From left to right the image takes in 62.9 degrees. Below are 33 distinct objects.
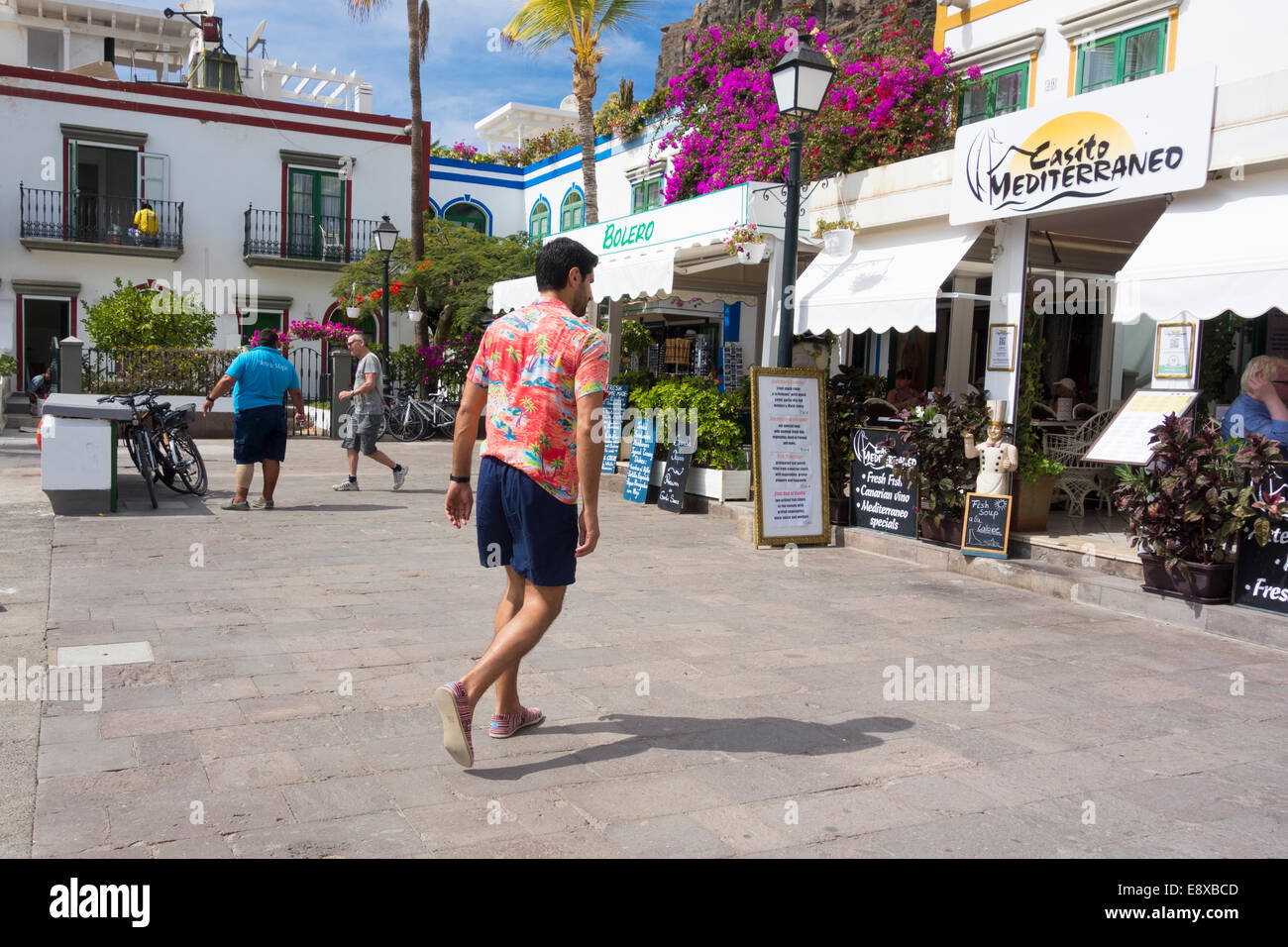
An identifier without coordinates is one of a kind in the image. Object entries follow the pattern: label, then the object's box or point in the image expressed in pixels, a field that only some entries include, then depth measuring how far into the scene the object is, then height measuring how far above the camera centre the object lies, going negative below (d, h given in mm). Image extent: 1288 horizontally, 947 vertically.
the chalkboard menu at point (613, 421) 12500 -458
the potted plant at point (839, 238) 9603 +1386
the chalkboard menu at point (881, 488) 8607 -820
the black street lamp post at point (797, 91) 8414 +2389
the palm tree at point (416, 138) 22328 +5134
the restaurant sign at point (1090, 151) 6648 +1709
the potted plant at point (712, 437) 10750 -521
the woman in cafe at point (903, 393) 10488 -16
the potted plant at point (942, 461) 8195 -536
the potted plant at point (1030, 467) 8164 -543
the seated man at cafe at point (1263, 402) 6844 +6
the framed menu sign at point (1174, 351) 7031 +333
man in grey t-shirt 11438 -353
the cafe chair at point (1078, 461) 9336 -585
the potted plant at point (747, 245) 9914 +1334
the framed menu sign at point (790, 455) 8711 -558
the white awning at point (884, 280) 8500 +947
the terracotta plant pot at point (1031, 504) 8188 -850
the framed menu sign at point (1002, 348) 8180 +367
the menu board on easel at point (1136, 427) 6844 -186
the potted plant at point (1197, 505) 6109 -620
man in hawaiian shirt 3684 -277
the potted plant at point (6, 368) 20388 -109
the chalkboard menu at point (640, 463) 11594 -876
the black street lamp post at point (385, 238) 20203 +2629
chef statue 7816 -505
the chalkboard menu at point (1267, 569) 6031 -960
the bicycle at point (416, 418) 20125 -799
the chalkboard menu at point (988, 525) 7695 -963
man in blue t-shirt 9586 -309
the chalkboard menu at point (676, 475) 10891 -949
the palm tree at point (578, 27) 18828 +6395
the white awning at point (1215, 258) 6113 +878
